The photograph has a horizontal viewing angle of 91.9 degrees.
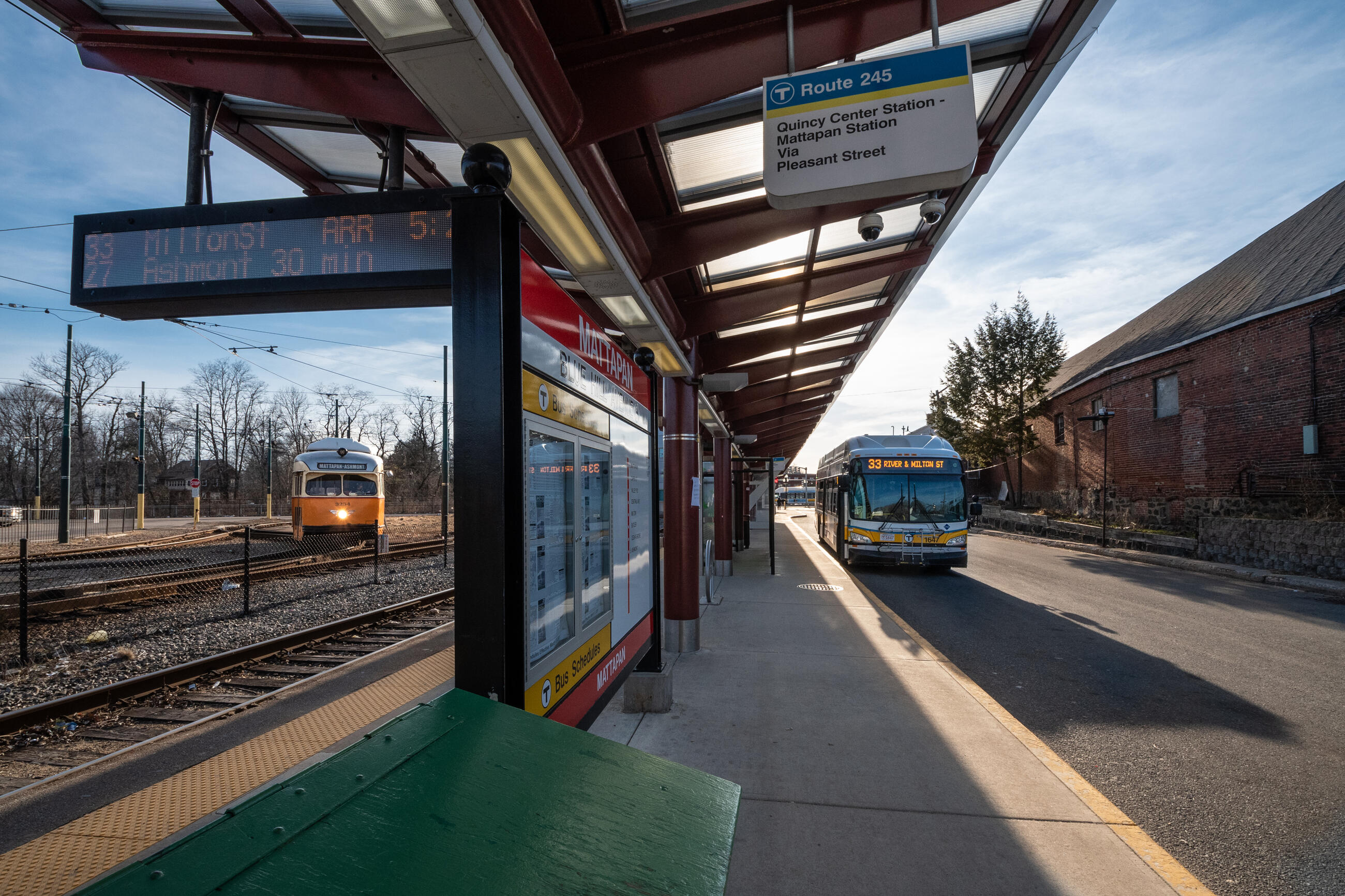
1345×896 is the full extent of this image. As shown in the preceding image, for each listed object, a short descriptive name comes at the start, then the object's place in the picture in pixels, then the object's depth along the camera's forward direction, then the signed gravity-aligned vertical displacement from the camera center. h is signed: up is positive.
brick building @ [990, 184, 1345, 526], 16.81 +2.42
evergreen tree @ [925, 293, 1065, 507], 33.22 +4.70
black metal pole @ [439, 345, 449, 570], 18.07 -0.63
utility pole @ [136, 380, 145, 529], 29.22 -0.61
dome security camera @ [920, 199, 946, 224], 5.72 +2.36
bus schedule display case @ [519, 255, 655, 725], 2.82 -0.20
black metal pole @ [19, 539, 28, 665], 6.84 -1.31
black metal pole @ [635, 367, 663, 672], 5.16 -0.71
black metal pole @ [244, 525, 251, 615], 9.40 -1.43
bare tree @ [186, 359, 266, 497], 58.69 +4.57
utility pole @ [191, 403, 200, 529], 33.69 -1.52
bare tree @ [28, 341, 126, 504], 41.75 +5.39
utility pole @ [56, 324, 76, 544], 21.73 +0.02
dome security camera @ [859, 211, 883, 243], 5.64 +2.15
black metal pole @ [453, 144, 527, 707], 2.31 +0.12
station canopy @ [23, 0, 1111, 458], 2.53 +2.10
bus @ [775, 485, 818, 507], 85.75 -3.05
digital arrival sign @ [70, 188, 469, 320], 2.74 +0.99
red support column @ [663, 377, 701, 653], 7.31 -0.37
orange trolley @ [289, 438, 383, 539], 17.02 -0.32
